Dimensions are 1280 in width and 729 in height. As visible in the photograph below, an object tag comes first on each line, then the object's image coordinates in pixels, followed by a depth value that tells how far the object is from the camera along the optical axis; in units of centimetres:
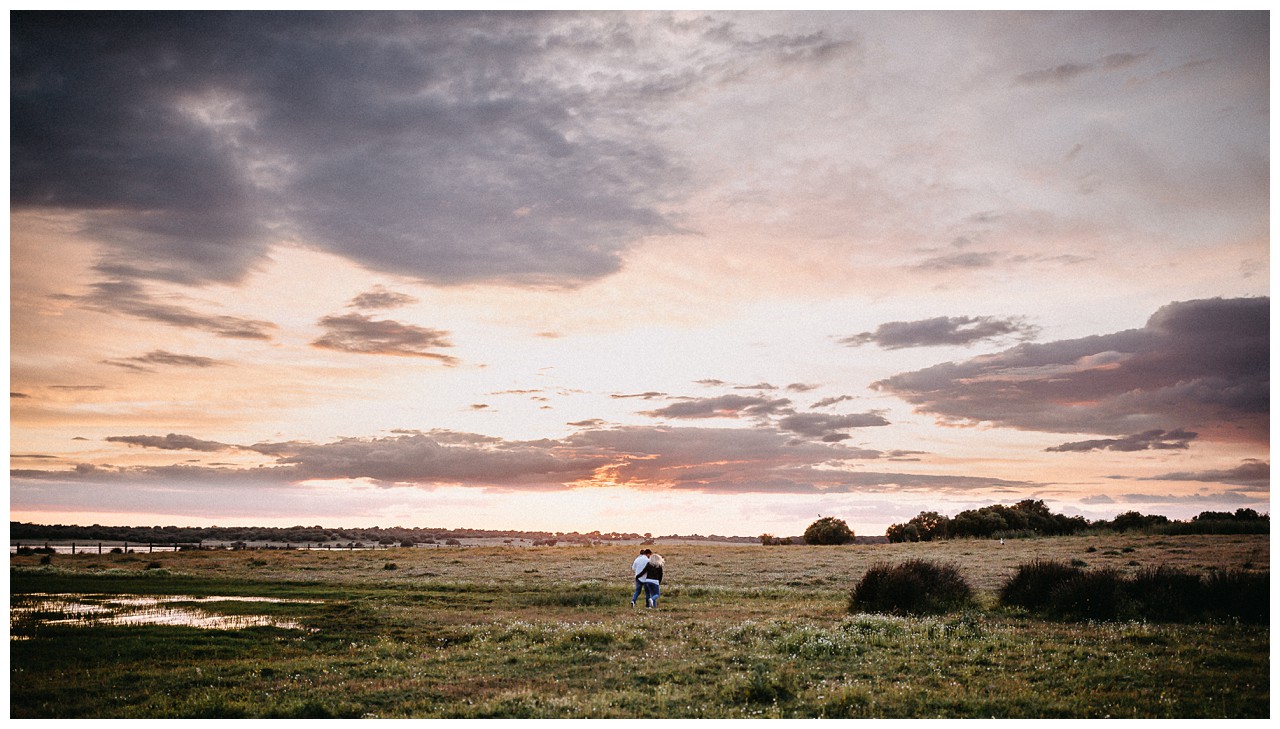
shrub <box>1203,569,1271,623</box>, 2509
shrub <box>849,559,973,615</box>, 2945
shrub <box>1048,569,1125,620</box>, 2667
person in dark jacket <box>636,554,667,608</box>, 3384
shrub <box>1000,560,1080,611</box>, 2920
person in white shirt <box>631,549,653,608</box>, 3372
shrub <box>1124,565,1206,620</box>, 2627
